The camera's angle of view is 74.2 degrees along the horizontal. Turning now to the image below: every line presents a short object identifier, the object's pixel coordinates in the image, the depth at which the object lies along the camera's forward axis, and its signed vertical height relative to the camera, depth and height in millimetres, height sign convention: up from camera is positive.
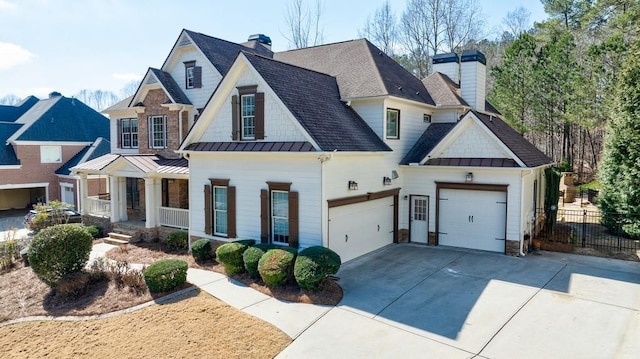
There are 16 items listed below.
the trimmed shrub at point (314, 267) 10883 -2820
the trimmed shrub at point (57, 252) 12586 -2800
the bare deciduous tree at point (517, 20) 43344 +14383
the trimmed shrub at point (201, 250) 14602 -3132
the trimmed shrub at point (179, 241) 16891 -3265
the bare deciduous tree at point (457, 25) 37906 +12156
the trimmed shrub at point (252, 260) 12195 -2920
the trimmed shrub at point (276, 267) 11344 -2933
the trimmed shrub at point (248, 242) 13605 -2692
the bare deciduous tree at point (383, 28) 41469 +12949
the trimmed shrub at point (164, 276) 11461 -3188
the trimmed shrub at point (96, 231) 19859 -3405
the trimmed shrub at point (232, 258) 12789 -3002
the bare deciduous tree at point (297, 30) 35031 +10794
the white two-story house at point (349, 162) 13367 -117
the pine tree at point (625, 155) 16172 +144
